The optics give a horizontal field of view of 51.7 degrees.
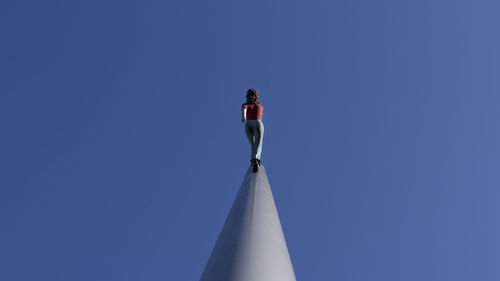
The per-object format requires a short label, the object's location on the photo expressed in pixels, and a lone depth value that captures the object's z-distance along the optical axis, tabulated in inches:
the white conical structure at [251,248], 235.1
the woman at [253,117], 587.0
